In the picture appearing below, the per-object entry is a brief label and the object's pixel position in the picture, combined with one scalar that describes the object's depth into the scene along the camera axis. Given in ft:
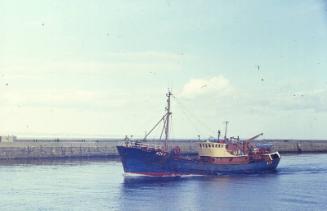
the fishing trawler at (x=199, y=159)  230.07
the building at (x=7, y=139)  334.24
